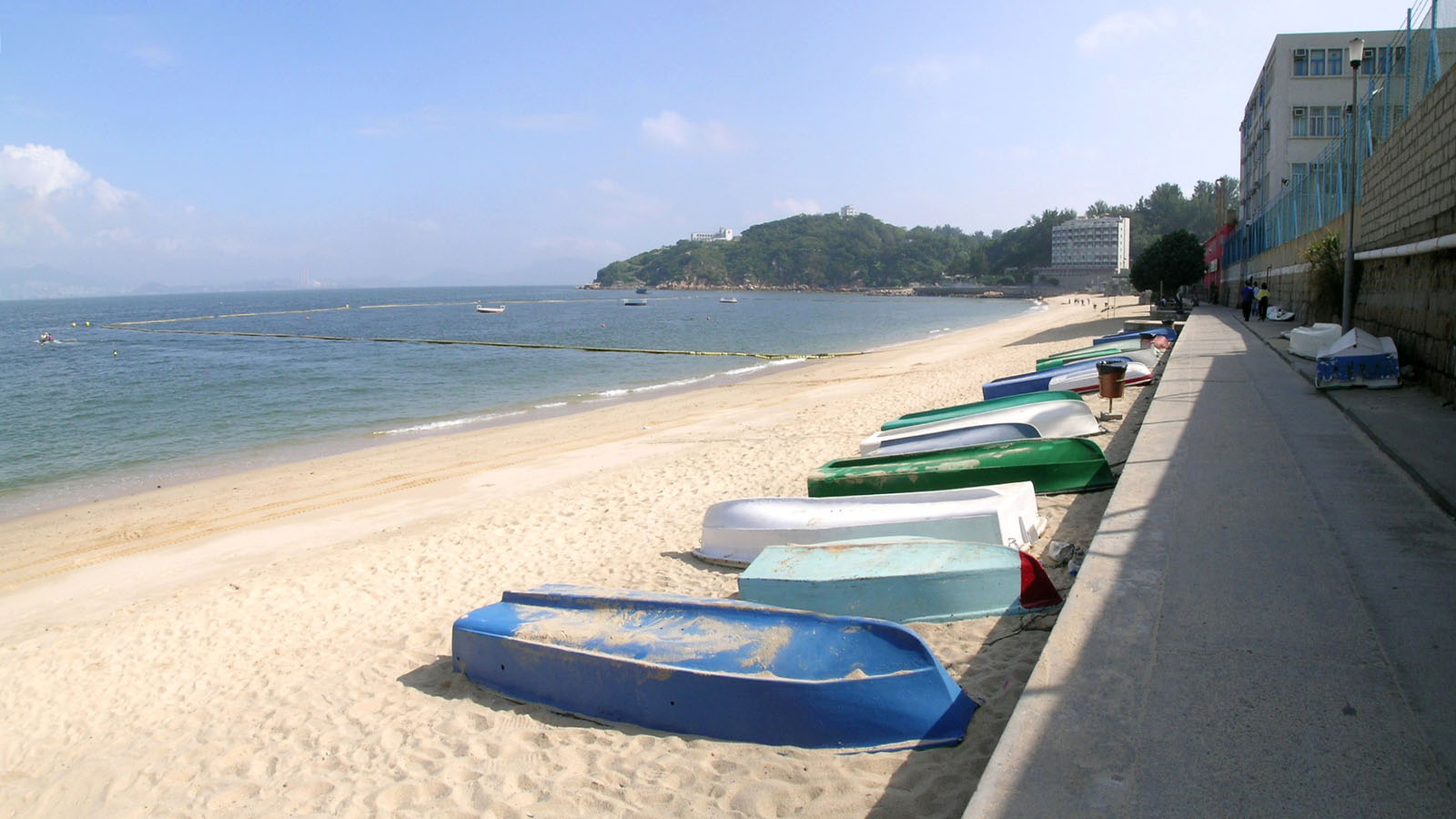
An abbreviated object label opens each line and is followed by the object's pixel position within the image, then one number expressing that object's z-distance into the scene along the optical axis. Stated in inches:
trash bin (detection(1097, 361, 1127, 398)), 450.4
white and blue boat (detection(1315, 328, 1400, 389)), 413.1
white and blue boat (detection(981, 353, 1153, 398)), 549.6
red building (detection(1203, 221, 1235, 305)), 1932.8
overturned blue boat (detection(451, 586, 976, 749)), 155.6
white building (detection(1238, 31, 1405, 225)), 1541.6
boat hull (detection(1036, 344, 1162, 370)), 624.1
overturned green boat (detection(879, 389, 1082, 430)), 438.6
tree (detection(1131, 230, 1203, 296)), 1827.0
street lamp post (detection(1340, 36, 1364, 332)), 522.5
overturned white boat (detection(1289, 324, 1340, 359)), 543.8
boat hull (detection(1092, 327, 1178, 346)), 797.9
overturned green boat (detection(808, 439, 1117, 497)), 317.1
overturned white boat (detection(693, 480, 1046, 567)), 253.8
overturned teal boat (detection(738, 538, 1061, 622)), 208.5
